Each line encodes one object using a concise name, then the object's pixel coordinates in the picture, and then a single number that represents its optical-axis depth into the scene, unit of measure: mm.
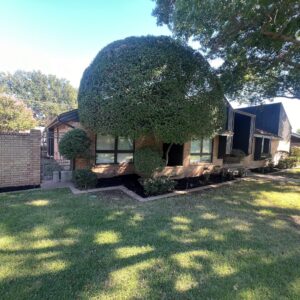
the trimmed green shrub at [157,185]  7316
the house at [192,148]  9195
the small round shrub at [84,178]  7527
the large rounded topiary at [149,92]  6930
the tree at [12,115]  17469
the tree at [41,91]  42188
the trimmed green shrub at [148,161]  7988
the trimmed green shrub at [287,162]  16875
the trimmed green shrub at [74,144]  7652
